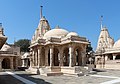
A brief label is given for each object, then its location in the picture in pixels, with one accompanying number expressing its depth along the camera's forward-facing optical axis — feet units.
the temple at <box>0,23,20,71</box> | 71.64
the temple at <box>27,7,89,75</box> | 46.46
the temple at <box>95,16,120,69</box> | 67.99
